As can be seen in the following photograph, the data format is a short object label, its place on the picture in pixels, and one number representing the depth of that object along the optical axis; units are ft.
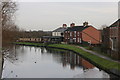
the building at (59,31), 304.61
